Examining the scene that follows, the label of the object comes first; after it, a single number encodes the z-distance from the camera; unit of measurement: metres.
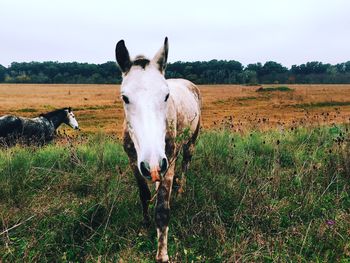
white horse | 2.54
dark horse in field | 9.97
